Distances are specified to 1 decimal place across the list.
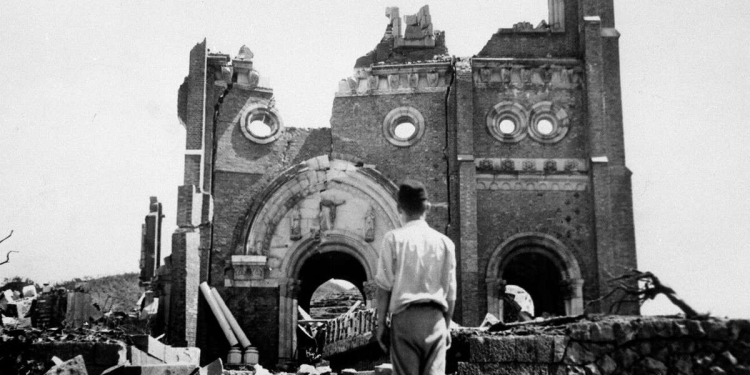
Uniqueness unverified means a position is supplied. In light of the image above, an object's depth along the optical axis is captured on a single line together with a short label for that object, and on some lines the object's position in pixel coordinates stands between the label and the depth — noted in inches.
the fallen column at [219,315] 903.7
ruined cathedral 952.9
